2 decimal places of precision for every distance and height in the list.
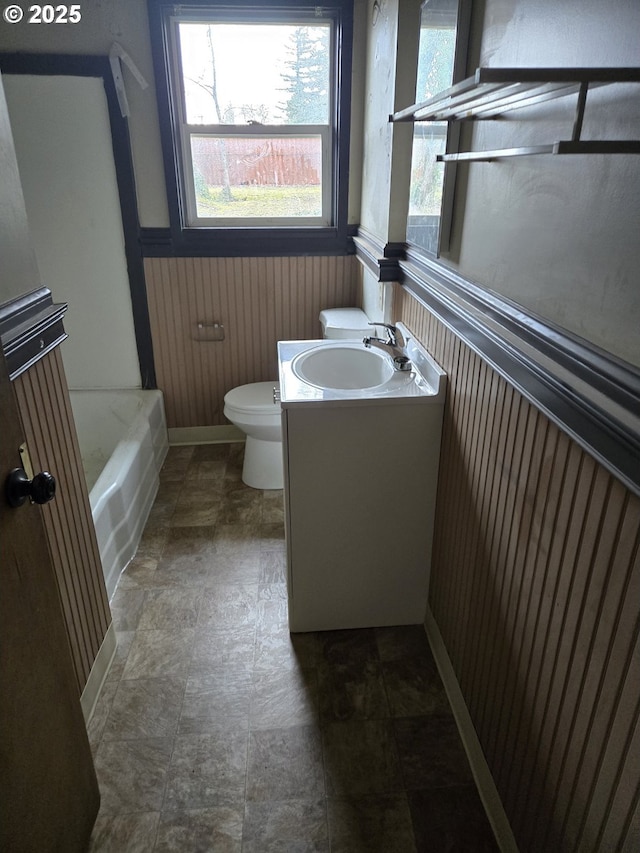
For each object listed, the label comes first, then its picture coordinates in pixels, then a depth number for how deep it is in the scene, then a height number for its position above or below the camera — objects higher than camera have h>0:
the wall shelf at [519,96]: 0.75 +0.14
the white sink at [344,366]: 2.09 -0.65
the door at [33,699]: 0.99 -0.92
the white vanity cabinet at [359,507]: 1.70 -0.97
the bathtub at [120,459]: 2.15 -1.21
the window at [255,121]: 2.60 +0.27
